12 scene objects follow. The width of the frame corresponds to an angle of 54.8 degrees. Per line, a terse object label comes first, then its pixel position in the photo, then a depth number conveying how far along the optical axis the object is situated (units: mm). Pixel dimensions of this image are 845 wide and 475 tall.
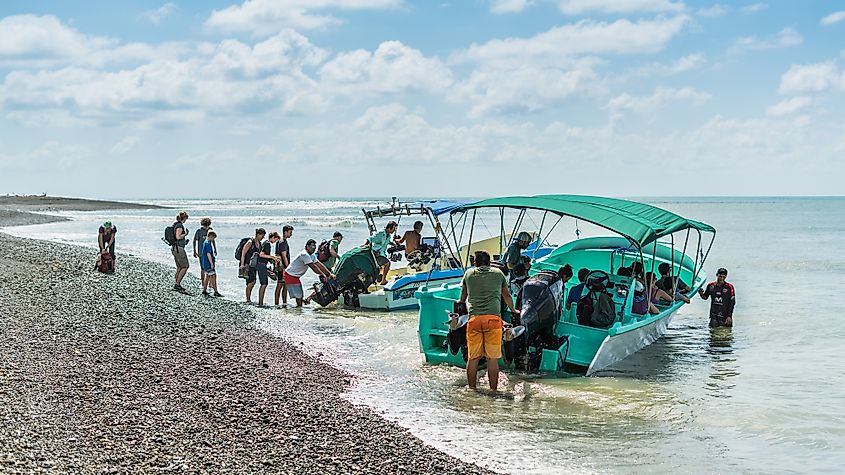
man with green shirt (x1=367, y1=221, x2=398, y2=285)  15898
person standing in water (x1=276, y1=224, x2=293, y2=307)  15555
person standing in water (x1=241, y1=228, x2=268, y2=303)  15500
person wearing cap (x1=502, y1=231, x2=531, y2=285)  12312
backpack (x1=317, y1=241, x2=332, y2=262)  16188
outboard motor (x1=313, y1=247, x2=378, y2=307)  15484
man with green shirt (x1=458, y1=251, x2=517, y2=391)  9156
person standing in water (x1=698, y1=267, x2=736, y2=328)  13867
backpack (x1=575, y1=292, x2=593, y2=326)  10766
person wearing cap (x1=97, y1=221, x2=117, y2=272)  17656
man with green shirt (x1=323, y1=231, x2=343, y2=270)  16272
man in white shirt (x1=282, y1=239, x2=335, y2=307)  15016
